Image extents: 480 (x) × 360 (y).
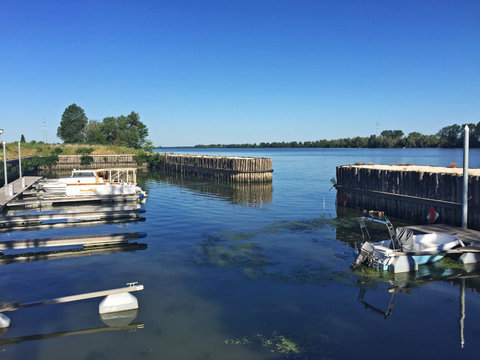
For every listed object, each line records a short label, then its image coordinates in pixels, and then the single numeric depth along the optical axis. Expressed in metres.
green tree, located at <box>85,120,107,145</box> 123.81
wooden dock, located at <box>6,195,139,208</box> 32.81
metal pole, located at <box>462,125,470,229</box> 19.66
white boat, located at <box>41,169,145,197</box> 36.09
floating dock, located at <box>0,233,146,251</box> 19.17
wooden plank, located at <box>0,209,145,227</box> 25.89
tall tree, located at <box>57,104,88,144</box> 140.00
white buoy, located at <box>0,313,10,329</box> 11.21
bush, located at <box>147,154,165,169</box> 93.31
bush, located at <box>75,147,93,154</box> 93.00
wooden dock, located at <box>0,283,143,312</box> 11.52
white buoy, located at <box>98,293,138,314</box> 12.12
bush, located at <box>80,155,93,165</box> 87.81
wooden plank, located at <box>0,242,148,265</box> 18.27
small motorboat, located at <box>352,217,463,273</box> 15.70
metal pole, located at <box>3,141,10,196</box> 42.14
